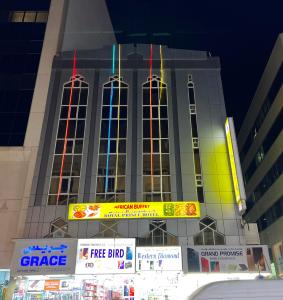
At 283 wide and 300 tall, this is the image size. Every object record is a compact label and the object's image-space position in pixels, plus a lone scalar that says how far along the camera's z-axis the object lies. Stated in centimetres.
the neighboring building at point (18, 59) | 3122
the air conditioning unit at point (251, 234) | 2556
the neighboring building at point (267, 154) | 3591
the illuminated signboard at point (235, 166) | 2452
